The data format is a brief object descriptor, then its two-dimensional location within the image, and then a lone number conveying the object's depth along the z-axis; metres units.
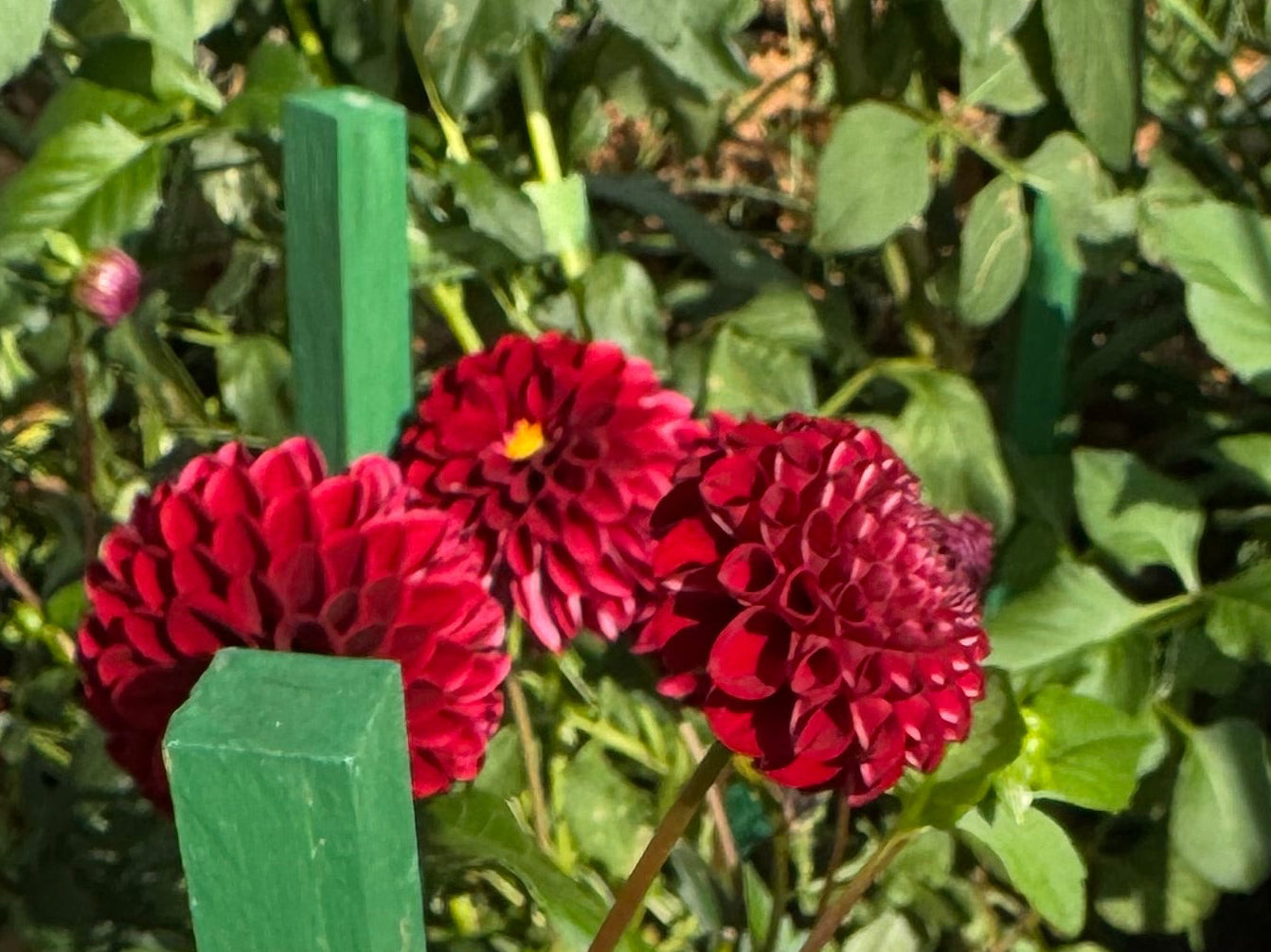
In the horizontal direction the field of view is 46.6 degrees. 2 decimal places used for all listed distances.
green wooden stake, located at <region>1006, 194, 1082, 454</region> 0.93
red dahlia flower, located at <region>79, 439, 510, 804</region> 0.46
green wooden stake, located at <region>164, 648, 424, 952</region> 0.33
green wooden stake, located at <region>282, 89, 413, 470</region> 0.56
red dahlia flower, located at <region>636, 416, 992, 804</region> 0.45
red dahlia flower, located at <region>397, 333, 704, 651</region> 0.57
